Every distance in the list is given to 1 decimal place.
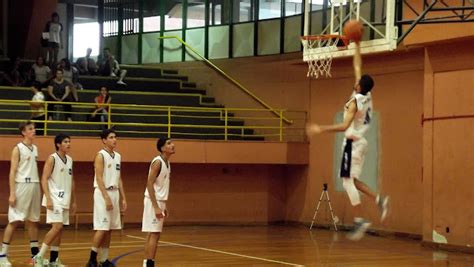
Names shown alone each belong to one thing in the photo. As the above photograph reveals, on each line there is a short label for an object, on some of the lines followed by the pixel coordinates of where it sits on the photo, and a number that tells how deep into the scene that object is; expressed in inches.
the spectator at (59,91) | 784.9
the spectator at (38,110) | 745.6
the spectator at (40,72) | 858.6
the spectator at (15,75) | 886.7
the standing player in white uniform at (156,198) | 430.6
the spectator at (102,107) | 789.9
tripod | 796.0
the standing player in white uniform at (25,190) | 472.4
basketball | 339.0
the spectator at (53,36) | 925.8
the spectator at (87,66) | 945.5
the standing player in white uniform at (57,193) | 463.5
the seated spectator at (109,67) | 933.8
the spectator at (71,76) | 801.6
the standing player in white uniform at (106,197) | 452.8
